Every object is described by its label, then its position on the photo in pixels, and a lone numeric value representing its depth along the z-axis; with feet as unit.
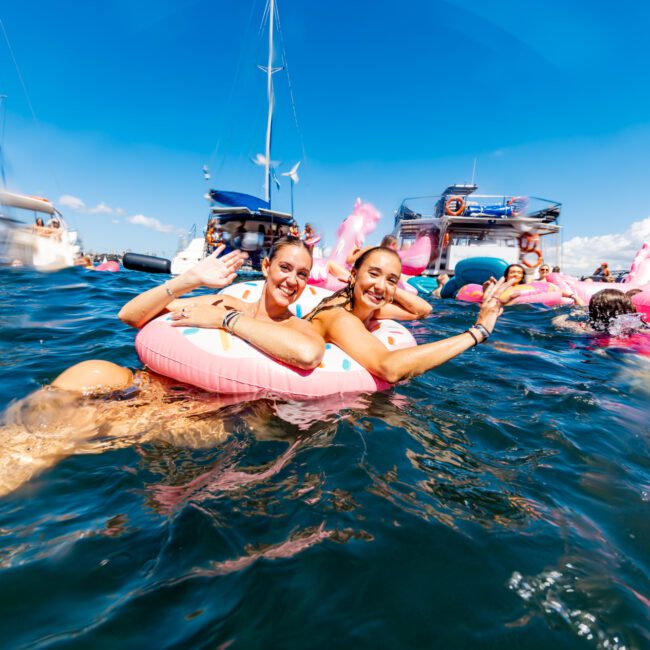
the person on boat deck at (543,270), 46.23
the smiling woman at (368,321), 8.15
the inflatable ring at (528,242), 58.54
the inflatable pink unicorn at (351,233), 28.12
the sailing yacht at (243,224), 55.39
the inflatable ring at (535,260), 55.47
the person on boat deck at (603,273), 46.18
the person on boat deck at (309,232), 54.80
